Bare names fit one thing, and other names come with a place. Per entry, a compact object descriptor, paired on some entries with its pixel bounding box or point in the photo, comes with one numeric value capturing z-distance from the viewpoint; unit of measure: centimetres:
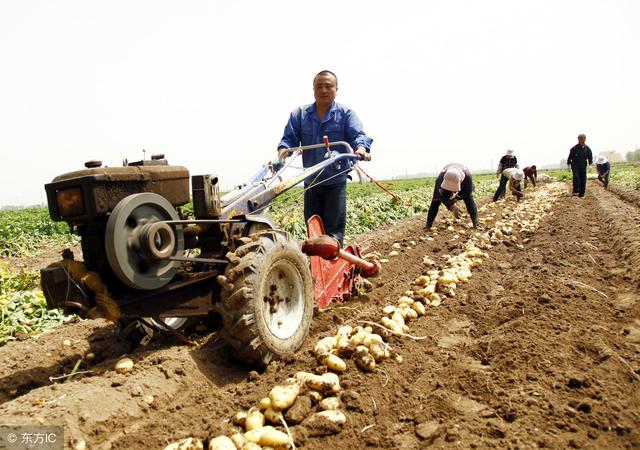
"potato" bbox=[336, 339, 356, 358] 279
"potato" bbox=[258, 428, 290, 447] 192
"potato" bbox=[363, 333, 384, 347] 288
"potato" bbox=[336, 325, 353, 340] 306
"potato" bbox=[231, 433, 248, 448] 193
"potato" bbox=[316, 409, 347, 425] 210
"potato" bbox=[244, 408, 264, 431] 205
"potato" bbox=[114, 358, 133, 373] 262
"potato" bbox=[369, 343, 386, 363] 276
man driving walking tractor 455
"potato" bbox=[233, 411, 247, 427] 213
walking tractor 244
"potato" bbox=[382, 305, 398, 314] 362
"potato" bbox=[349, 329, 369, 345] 292
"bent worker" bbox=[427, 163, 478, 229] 847
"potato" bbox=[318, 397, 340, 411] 222
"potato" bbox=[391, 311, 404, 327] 338
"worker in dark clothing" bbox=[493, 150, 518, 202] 1474
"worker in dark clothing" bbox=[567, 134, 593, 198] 1373
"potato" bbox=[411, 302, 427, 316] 381
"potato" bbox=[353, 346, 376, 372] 262
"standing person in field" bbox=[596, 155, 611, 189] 1997
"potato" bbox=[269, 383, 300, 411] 215
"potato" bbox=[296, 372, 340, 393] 235
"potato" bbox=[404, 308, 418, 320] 365
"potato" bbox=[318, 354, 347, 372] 257
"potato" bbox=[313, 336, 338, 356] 275
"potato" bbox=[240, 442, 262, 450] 188
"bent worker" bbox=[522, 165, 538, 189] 1892
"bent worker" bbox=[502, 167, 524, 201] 1438
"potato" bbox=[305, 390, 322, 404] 231
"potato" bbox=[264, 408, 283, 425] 212
